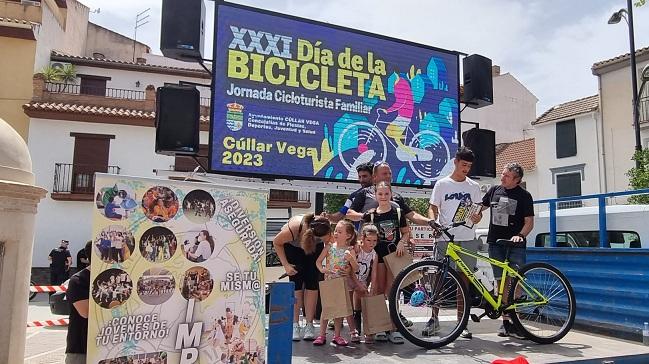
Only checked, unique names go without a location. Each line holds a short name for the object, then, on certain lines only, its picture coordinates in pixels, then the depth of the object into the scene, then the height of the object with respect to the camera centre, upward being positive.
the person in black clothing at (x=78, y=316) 3.36 -0.55
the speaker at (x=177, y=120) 6.87 +1.54
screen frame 7.16 +2.50
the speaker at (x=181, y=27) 6.85 +2.78
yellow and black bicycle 4.59 -0.56
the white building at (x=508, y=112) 29.16 +7.43
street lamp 14.55 +6.13
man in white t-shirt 5.08 +0.36
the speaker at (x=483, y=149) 9.41 +1.70
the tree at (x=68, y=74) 20.94 +6.51
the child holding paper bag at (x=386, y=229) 5.07 +0.10
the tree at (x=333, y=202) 21.17 +1.50
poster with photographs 3.00 -0.24
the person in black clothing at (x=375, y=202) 5.23 +0.39
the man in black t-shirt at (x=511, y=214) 5.14 +0.28
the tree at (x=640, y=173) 13.80 +1.95
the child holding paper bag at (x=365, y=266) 4.89 -0.27
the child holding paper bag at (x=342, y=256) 4.80 -0.17
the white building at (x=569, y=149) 21.59 +4.08
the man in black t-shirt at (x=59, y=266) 15.78 -1.03
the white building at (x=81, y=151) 18.61 +3.10
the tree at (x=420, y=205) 22.46 +1.54
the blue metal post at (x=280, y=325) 3.59 -0.62
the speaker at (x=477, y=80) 9.41 +2.96
